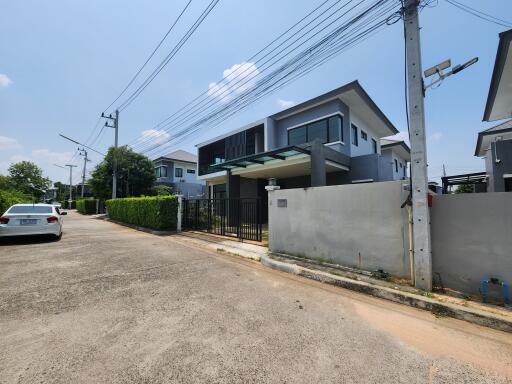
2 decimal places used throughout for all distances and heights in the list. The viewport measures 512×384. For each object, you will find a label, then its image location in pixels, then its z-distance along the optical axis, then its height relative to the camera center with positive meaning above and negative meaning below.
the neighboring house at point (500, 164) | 8.36 +1.33
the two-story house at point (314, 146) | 11.09 +3.44
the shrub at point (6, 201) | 11.44 +0.12
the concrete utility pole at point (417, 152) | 4.22 +0.89
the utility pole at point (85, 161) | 38.69 +6.54
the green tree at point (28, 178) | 43.38 +4.65
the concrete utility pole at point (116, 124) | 21.57 +6.99
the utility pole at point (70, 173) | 45.97 +5.47
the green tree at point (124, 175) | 24.00 +2.81
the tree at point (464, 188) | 18.50 +1.04
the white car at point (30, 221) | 8.04 -0.62
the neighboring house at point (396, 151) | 19.34 +4.21
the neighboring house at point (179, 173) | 30.73 +3.81
